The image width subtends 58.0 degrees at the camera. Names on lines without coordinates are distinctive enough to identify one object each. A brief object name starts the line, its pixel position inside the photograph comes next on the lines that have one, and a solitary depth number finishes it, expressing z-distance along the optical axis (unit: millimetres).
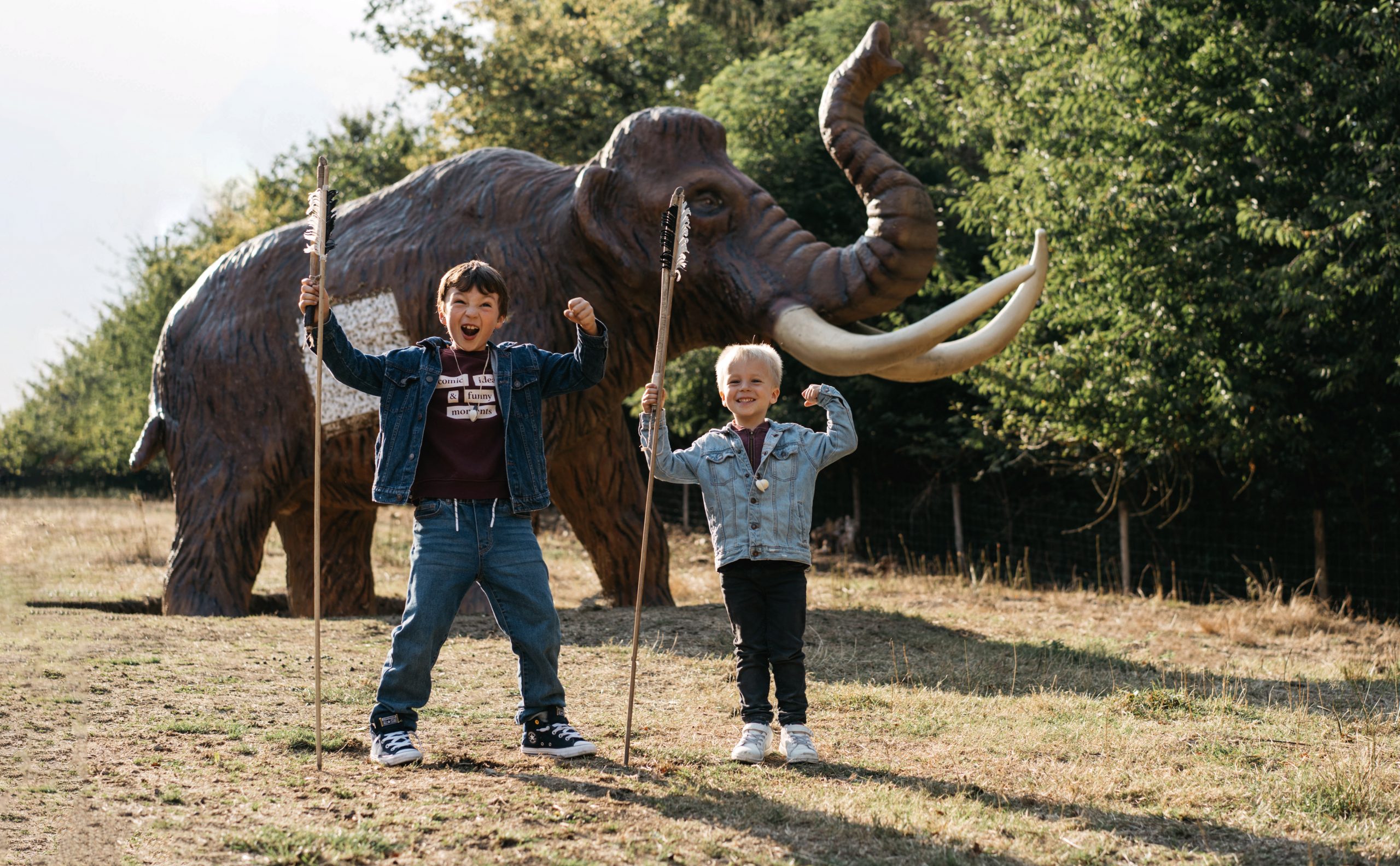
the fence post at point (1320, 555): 10805
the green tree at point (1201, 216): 8414
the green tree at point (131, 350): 24891
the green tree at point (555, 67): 18031
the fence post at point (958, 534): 13898
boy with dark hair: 3789
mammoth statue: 6184
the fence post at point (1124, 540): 12047
